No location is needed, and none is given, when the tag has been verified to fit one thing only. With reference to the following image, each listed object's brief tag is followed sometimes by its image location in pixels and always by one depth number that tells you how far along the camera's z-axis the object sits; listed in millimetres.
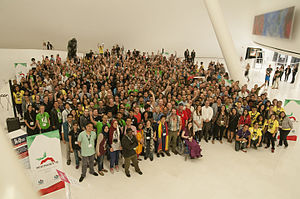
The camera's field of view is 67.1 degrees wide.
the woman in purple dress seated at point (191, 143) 6848
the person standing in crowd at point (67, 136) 6551
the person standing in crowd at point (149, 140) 6616
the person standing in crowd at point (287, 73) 16812
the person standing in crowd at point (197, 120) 7686
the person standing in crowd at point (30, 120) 6840
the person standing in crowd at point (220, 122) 7825
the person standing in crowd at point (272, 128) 7534
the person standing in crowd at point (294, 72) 16359
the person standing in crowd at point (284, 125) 7536
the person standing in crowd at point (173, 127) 7011
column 10859
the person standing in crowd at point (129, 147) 5848
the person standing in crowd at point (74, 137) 5934
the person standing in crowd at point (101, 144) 5883
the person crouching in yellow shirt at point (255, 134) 7477
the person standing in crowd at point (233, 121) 7691
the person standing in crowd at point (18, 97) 8695
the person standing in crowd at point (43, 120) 6750
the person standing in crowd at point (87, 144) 5689
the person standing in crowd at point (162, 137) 6809
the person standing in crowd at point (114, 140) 6051
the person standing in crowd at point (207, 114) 7828
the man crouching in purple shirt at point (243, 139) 7461
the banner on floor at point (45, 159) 4660
